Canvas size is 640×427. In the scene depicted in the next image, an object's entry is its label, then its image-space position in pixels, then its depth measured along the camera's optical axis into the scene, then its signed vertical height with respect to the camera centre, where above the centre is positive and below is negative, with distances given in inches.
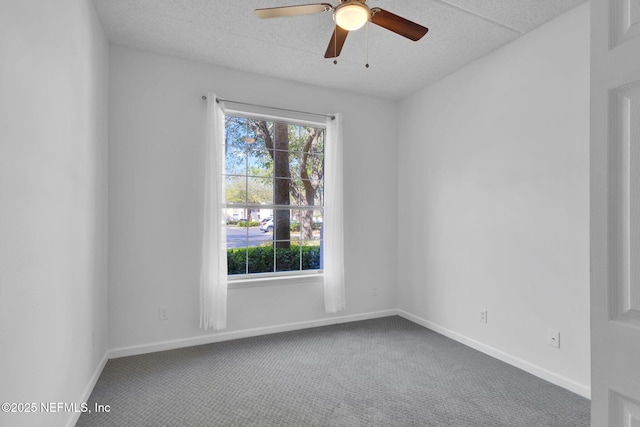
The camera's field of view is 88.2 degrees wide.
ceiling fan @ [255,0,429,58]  74.1 +47.0
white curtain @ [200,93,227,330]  120.6 -9.4
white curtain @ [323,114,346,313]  142.2 -8.3
